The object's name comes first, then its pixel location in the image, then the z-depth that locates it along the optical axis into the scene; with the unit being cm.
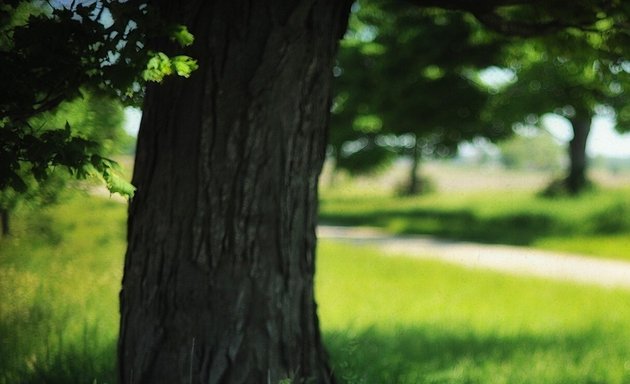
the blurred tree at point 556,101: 1702
